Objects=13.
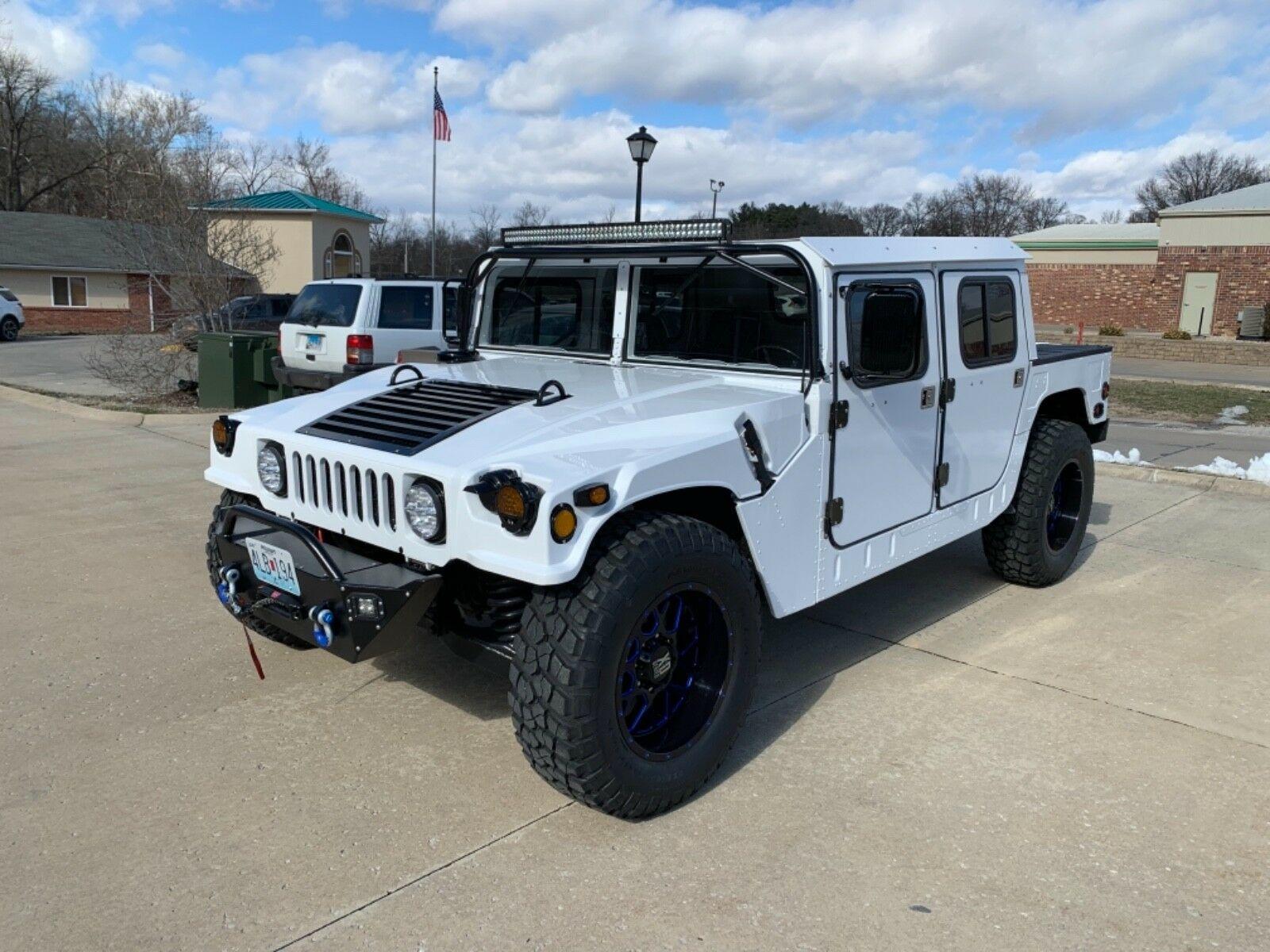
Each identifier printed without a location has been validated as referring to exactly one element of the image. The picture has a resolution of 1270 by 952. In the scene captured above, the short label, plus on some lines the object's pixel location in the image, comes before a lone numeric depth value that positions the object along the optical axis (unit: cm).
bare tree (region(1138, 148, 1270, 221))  6862
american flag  3106
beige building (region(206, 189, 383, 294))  3619
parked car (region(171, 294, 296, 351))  1527
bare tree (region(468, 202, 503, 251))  4658
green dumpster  1230
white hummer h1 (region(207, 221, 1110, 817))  304
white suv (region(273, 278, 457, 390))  1188
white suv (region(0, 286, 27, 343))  2989
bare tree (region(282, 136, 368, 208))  6225
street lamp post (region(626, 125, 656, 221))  1348
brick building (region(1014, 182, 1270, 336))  3014
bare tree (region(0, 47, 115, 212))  5478
